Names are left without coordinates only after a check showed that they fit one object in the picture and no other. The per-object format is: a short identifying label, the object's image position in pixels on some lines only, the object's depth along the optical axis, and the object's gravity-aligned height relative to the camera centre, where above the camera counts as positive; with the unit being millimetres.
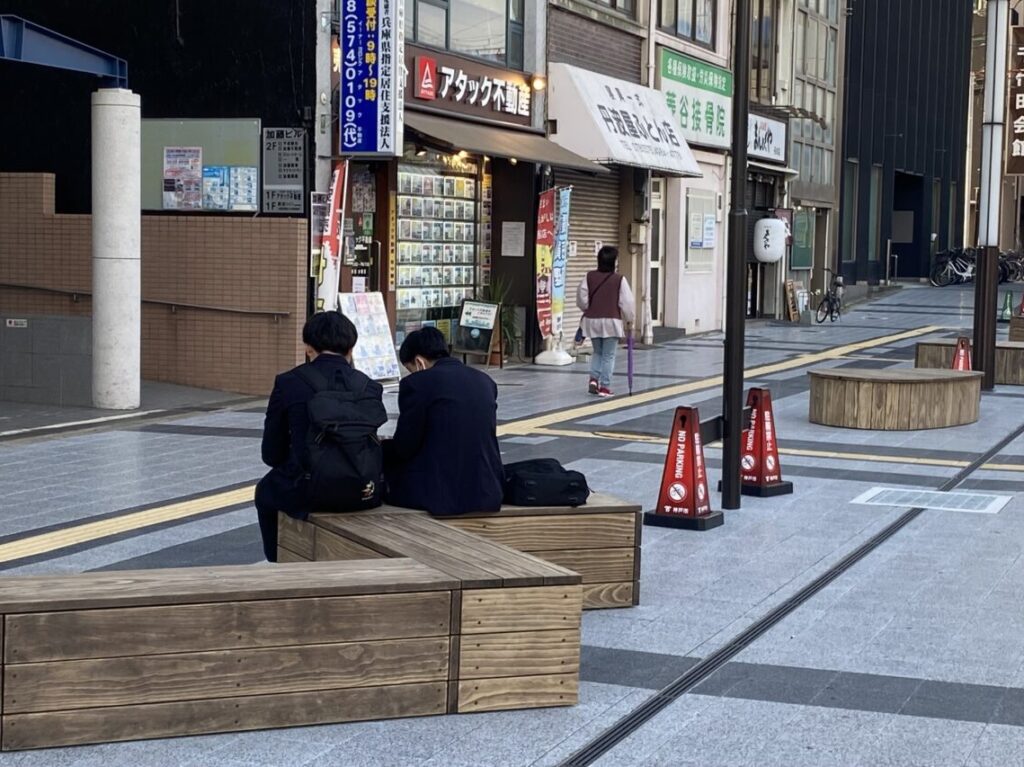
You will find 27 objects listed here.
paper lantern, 33219 +693
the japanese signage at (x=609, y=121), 22297 +2156
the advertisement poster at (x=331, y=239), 16719 +256
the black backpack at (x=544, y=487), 7301 -1007
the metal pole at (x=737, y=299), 10141 -175
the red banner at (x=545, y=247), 21375 +279
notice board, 17016 +1054
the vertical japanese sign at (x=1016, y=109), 18703 +1976
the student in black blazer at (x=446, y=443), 7094 -797
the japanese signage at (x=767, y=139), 31969 +2751
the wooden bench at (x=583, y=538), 7164 -1239
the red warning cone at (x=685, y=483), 9570 -1288
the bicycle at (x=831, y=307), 35281 -747
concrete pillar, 14953 +125
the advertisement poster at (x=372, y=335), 17281 -779
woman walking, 17156 -432
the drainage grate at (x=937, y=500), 10625 -1537
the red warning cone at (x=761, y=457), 10867 -1272
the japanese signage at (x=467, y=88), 18609 +2242
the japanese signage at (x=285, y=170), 16750 +979
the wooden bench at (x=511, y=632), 5777 -1337
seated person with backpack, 6598 -708
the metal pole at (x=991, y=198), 18500 +935
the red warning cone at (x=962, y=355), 17953 -893
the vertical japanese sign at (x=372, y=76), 16219 +1926
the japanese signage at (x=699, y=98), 26828 +3058
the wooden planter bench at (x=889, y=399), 14758 -1168
